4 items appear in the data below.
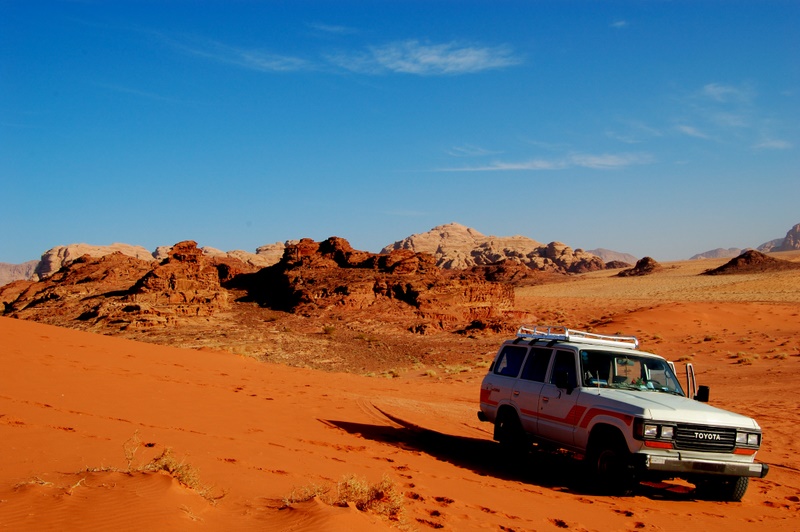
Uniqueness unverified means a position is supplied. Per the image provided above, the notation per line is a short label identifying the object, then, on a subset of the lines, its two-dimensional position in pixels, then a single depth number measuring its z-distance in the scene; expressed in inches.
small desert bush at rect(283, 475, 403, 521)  243.6
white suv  339.3
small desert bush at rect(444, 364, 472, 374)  1147.3
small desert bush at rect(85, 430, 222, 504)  242.2
